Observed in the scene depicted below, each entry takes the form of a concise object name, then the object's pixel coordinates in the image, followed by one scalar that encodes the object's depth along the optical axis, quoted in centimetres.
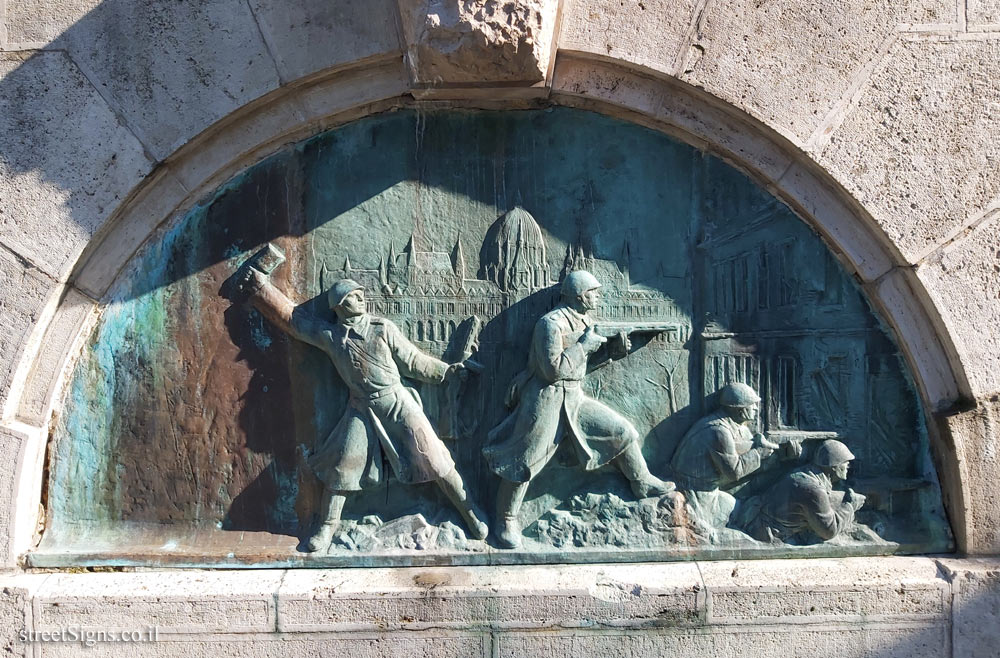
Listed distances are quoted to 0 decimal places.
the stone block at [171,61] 345
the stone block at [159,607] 353
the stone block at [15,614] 351
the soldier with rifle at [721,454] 362
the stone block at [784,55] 345
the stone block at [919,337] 358
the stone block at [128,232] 360
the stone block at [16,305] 350
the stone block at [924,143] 345
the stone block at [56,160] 346
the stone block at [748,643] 357
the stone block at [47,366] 359
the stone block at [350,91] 355
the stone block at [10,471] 351
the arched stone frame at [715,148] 345
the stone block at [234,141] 359
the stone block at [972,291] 348
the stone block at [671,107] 356
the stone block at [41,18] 345
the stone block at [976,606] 351
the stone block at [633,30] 345
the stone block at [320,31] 345
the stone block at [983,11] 344
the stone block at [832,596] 353
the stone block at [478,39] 327
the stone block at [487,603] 354
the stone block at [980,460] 349
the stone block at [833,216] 359
